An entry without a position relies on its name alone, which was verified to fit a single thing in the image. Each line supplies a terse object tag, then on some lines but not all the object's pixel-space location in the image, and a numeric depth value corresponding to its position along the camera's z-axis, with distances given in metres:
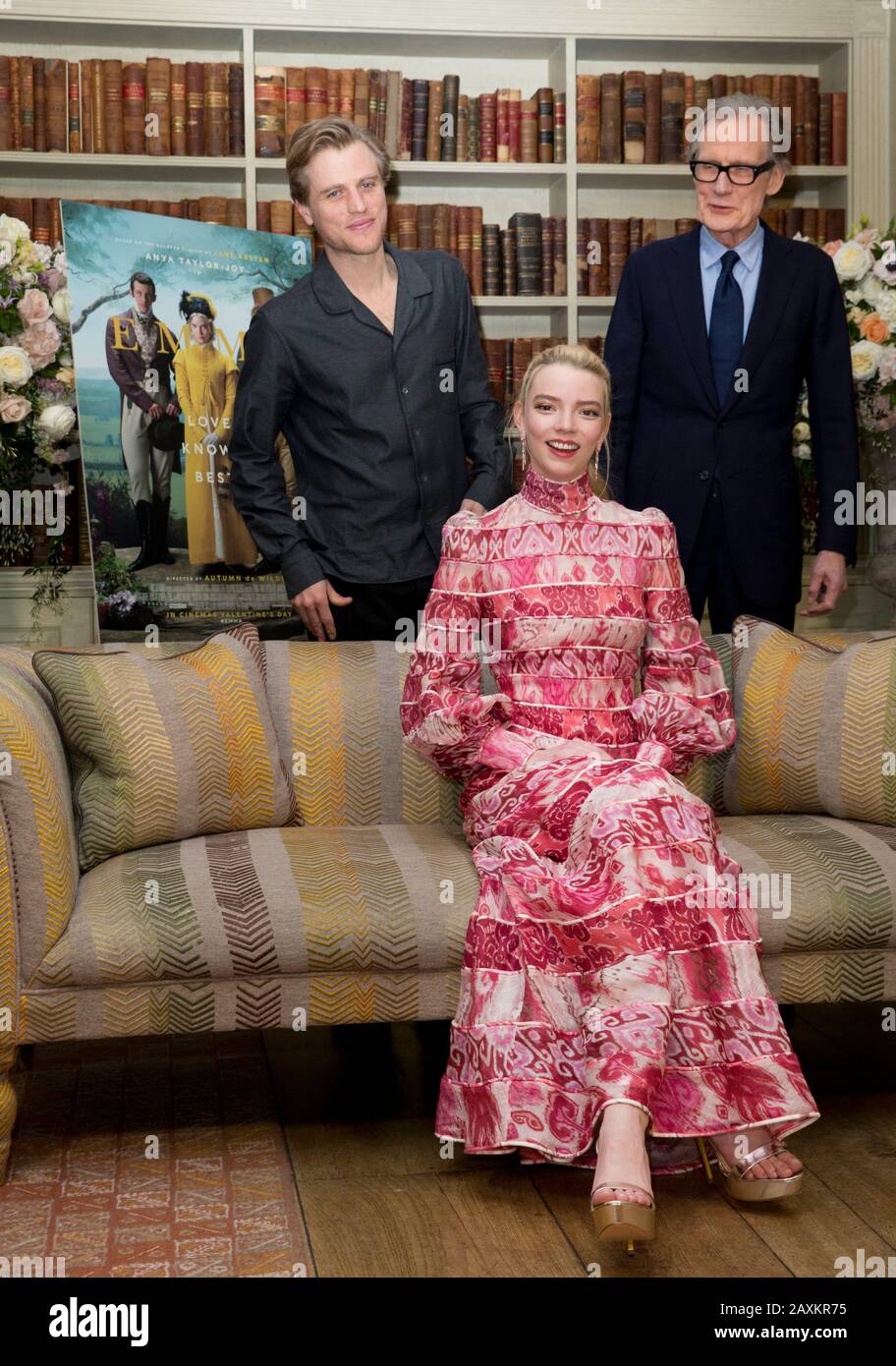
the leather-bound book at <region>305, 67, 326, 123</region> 4.19
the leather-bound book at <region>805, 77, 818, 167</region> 4.38
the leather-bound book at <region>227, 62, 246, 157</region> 4.18
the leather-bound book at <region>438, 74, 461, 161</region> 4.26
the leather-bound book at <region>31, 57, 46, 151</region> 4.10
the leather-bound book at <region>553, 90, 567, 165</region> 4.32
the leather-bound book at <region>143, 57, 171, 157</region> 4.14
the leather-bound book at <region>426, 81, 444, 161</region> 4.28
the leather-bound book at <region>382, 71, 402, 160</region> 4.22
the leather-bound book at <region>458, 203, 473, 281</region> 4.33
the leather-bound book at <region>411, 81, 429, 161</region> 4.26
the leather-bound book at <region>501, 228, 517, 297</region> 4.37
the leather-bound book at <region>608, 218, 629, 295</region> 4.39
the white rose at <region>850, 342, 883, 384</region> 3.24
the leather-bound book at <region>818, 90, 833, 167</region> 4.38
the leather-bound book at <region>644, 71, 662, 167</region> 4.34
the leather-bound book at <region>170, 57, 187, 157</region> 4.16
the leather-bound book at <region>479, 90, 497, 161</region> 4.31
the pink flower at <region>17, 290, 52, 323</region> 3.23
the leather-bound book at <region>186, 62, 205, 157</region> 4.16
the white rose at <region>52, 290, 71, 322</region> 3.37
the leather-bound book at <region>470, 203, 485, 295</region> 4.34
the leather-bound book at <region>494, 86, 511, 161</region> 4.32
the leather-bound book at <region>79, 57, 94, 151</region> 4.12
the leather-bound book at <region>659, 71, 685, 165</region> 4.32
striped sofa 2.14
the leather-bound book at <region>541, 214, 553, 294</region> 4.37
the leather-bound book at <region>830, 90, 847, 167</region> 4.37
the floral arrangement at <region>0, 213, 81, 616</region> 3.23
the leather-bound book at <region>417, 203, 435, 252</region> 4.33
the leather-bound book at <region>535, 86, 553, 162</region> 4.32
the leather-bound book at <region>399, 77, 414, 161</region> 4.26
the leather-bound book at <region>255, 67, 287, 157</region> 4.16
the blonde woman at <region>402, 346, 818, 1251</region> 2.00
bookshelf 4.15
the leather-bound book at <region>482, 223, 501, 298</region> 4.36
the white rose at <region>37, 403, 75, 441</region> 3.39
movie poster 3.44
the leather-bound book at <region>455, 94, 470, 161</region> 4.31
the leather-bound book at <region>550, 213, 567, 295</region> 4.37
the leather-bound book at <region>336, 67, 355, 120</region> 4.20
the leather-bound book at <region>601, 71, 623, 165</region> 4.33
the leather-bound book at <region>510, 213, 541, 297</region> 4.35
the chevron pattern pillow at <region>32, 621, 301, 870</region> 2.40
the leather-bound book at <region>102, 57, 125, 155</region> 4.13
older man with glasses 2.83
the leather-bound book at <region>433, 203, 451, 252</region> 4.32
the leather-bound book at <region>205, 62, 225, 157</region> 4.16
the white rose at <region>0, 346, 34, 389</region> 3.20
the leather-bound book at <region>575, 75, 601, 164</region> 4.34
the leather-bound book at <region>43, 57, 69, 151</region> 4.11
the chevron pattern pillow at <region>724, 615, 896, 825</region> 2.58
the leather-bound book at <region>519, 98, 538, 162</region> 4.32
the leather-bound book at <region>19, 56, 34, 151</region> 4.09
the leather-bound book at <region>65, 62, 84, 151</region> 4.14
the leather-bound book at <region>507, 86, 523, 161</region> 4.32
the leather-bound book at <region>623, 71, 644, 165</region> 4.34
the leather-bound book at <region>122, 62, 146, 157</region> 4.13
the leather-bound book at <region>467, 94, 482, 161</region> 4.31
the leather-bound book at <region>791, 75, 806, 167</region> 4.38
